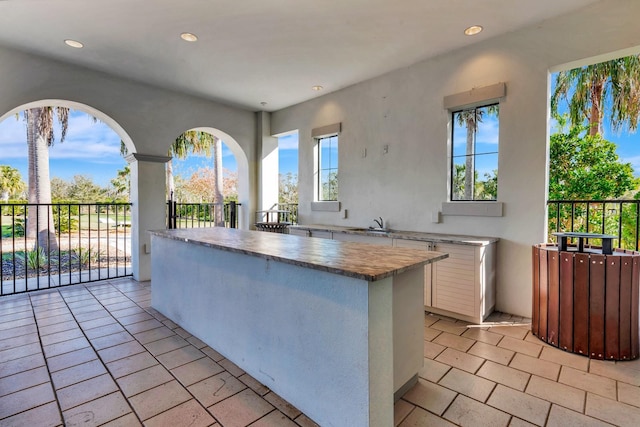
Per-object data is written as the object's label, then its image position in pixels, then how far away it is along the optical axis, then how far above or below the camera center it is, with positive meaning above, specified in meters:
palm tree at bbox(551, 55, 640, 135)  5.57 +2.35
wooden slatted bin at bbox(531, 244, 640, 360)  2.09 -0.67
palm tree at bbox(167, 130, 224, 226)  8.88 +1.83
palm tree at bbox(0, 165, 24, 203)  9.34 +0.79
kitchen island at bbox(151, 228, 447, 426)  1.30 -0.59
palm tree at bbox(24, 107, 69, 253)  6.89 +1.15
